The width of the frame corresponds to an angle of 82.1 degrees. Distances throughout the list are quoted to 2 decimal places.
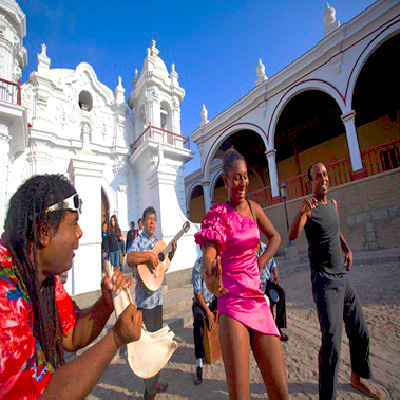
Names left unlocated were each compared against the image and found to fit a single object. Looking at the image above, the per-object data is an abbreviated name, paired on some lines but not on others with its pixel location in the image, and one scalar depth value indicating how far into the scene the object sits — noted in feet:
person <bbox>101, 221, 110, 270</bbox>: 20.73
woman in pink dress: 4.36
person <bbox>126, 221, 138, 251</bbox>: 23.13
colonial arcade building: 25.52
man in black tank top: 5.81
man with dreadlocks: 2.13
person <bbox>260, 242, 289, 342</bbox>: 9.07
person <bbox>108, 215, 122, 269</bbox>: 20.44
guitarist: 8.28
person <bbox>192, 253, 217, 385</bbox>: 8.41
